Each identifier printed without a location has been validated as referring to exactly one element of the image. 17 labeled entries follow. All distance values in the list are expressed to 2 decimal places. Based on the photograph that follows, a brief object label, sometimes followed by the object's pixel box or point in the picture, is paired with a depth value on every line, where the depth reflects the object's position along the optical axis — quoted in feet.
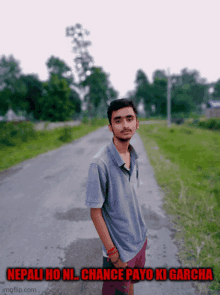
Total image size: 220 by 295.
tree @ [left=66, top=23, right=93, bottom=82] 134.31
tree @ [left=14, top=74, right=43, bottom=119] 125.18
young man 4.38
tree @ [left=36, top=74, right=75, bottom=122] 100.89
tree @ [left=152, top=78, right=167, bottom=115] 218.79
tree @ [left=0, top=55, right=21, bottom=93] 132.18
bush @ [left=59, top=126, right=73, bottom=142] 51.83
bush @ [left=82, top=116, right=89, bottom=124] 131.85
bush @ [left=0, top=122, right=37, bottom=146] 44.88
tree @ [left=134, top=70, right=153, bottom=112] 221.87
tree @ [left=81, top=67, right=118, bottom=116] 144.05
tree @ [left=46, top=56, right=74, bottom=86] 166.81
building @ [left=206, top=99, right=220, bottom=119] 106.38
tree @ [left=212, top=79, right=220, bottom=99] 256.73
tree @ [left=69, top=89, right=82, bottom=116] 144.39
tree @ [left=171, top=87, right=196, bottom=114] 202.69
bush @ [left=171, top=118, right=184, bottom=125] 122.91
